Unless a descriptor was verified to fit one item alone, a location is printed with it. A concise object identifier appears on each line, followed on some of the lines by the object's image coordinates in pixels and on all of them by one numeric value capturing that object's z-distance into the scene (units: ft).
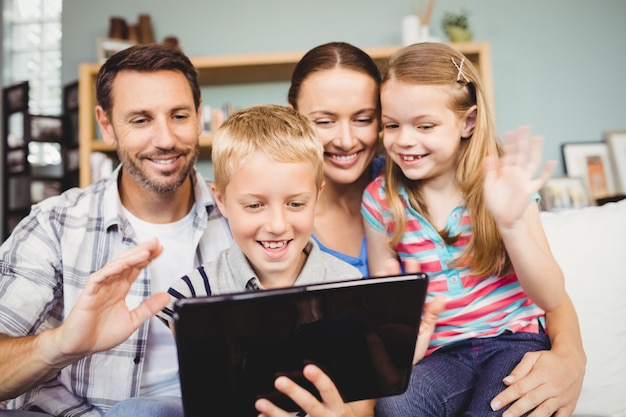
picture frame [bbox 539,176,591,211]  10.36
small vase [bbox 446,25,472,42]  10.96
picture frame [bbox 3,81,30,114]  13.50
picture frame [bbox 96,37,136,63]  11.40
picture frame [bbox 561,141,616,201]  11.22
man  3.52
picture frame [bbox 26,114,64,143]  12.60
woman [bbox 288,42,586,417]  4.25
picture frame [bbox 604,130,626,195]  11.16
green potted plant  10.97
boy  3.77
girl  4.06
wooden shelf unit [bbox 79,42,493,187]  10.41
